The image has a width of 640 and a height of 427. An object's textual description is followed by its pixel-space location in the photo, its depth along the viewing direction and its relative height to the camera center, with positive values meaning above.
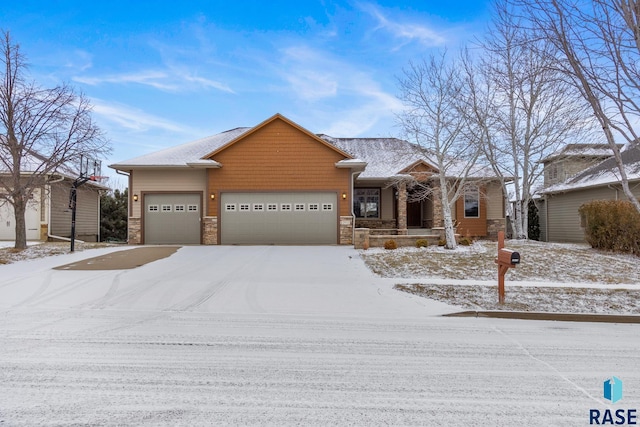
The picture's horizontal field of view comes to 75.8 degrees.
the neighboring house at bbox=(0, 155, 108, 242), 19.05 +0.69
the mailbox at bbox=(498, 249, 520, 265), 6.61 -0.54
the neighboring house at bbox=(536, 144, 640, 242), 18.75 +1.60
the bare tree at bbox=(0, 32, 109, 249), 14.09 +3.61
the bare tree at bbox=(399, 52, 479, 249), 14.64 +3.58
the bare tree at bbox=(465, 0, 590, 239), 15.89 +3.91
